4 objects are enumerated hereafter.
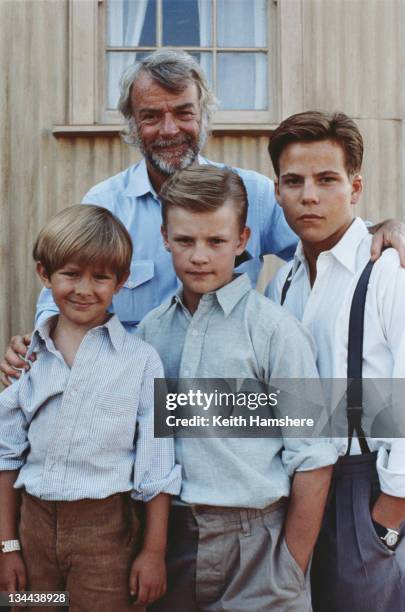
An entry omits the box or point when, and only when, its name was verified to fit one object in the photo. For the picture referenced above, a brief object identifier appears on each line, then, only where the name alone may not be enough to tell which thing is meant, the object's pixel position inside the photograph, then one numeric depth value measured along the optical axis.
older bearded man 1.63
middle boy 1.10
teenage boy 1.12
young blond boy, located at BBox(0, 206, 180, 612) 1.13
